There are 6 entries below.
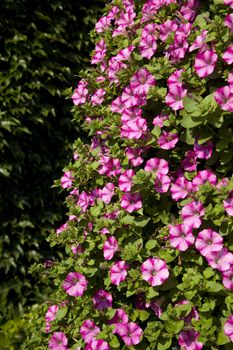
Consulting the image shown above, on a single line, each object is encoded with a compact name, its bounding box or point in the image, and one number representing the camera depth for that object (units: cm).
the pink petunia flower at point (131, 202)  183
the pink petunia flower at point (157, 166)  180
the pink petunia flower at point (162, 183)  178
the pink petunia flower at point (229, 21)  169
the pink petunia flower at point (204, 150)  176
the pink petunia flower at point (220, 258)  165
